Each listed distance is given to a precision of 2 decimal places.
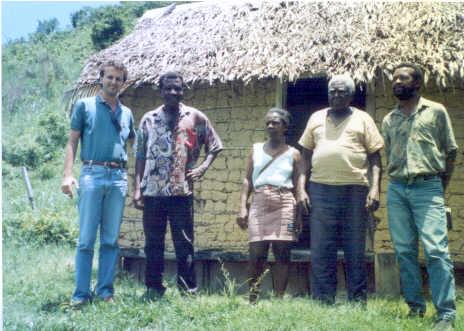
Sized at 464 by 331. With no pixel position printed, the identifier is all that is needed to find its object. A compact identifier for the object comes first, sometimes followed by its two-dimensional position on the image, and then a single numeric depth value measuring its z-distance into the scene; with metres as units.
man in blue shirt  3.97
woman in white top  4.14
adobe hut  5.04
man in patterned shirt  4.18
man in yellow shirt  3.99
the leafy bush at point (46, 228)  6.38
